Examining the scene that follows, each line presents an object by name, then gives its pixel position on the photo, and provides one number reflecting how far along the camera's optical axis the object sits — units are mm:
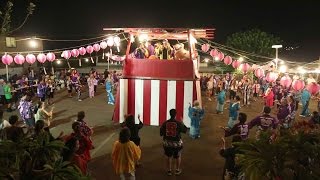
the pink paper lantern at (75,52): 17447
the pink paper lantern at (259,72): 15927
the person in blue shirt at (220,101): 16842
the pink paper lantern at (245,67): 15891
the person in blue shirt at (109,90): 19297
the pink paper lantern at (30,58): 16388
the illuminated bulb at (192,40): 15127
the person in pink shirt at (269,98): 18016
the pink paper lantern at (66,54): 17206
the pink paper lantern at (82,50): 17458
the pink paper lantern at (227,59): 16594
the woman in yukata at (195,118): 12102
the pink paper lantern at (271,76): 14976
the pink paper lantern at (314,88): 13203
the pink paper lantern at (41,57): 16652
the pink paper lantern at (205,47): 17206
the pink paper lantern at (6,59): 15812
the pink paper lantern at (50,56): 17016
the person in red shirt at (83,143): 7371
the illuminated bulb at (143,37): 16094
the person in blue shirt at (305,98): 16752
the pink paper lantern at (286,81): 14062
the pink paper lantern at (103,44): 17188
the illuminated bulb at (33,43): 34138
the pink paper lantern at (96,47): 17344
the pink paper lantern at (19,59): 16119
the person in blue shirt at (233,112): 13008
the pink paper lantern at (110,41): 16916
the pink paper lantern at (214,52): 16797
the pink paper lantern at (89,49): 17453
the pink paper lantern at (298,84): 13445
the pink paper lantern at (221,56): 16641
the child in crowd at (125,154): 7098
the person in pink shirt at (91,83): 21750
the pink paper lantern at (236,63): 16234
